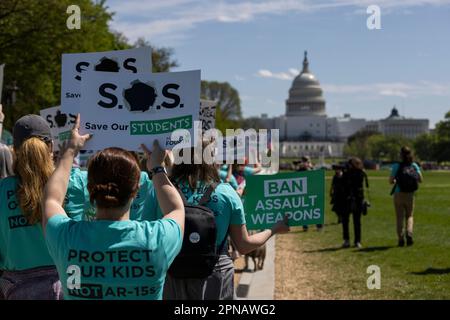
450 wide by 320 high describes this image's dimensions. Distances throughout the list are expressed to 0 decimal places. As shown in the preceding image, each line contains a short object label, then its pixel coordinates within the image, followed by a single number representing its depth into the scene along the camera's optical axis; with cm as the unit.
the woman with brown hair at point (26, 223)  398
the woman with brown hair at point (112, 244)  318
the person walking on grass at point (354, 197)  1427
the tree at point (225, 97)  8244
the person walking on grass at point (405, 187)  1311
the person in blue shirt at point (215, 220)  455
